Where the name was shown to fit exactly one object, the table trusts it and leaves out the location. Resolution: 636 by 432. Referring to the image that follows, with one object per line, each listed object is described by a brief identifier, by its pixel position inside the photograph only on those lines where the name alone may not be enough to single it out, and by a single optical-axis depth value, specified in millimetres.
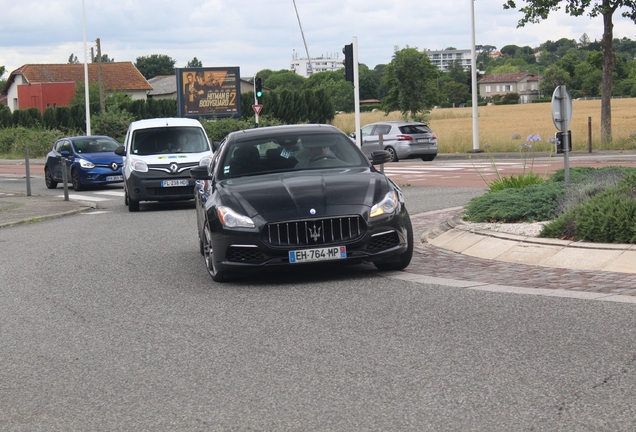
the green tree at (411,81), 44625
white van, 18703
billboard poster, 54688
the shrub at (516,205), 11484
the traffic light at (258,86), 42250
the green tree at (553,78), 164750
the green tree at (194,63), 194625
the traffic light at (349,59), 22922
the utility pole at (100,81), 64312
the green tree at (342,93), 119425
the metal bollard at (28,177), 24022
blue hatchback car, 25688
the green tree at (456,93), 163250
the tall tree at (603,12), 34062
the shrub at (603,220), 9461
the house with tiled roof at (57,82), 97162
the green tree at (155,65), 177375
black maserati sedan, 8695
